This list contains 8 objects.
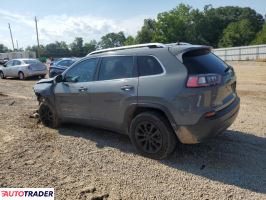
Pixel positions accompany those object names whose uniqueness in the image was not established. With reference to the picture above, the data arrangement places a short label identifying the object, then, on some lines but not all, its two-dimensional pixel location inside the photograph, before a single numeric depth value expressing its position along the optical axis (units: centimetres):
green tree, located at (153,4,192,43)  5429
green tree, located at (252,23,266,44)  4305
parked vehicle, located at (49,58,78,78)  1203
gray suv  304
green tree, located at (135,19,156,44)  5775
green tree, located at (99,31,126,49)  9514
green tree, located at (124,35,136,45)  6236
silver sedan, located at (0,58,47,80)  1342
